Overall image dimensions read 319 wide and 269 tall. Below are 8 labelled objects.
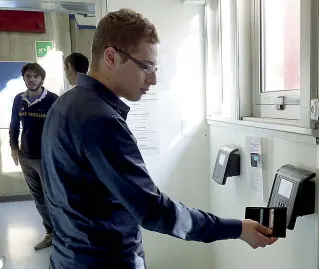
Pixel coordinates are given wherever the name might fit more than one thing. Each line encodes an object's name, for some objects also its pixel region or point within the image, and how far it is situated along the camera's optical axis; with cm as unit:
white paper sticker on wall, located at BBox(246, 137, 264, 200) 130
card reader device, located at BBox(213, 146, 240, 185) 152
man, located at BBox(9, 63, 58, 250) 273
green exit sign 408
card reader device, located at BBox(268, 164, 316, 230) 94
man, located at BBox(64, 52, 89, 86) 223
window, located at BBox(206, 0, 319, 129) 96
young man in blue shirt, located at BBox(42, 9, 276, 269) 79
